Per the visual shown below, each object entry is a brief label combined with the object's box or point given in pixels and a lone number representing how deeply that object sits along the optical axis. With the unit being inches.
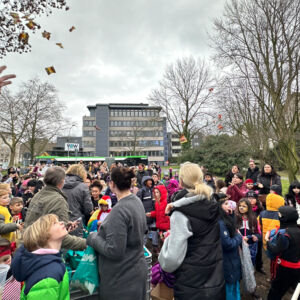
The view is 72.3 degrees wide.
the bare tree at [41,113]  995.9
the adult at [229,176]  274.5
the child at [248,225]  143.3
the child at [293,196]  191.7
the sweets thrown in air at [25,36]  147.2
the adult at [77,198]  130.9
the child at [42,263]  58.6
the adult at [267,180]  231.0
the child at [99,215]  122.9
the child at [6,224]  113.0
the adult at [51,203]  95.0
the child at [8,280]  89.7
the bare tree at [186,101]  884.0
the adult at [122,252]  69.7
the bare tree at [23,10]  147.4
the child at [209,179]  293.9
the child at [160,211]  190.3
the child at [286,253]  102.1
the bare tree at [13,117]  950.4
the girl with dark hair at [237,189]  214.4
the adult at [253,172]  277.1
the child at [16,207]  162.9
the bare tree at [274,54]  307.1
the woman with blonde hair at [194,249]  74.4
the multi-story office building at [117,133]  2628.0
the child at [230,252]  87.3
